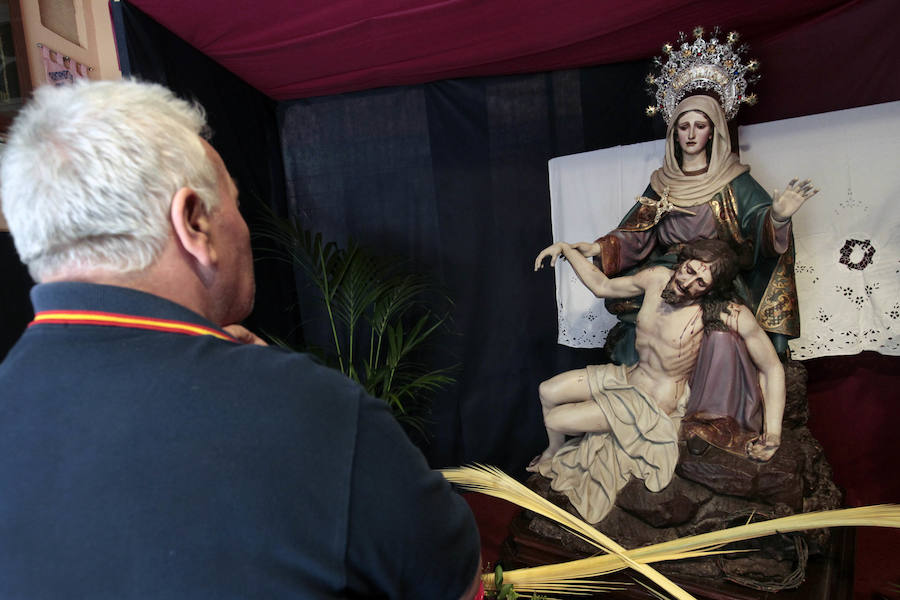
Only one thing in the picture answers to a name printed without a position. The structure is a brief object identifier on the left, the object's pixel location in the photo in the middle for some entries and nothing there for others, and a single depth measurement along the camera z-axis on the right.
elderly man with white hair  0.51
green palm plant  2.66
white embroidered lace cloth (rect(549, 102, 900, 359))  2.25
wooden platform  1.76
